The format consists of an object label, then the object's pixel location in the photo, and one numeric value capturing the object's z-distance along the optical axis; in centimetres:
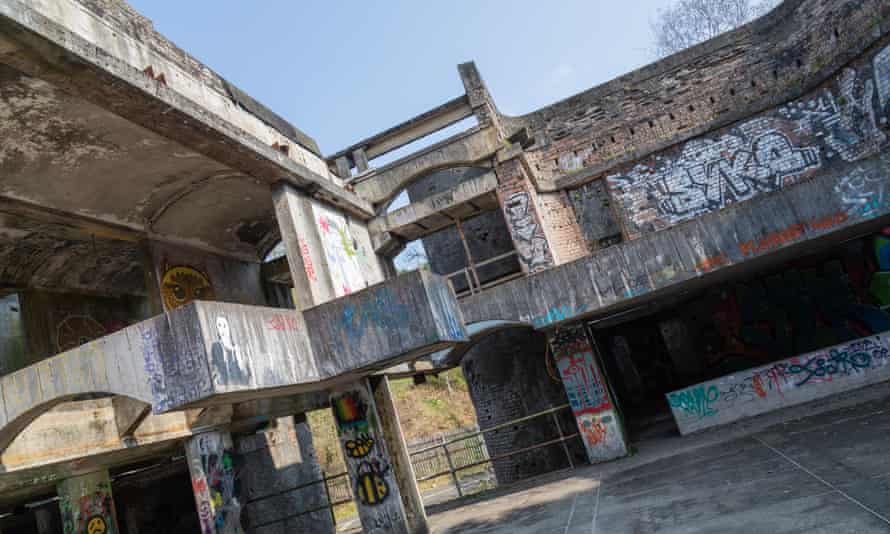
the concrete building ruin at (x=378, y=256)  772
